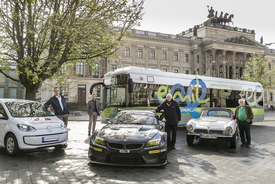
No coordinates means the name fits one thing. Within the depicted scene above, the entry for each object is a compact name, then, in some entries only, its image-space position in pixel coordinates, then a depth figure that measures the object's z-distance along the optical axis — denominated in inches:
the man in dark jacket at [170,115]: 347.3
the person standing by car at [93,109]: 474.9
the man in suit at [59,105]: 379.2
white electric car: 283.3
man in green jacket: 378.0
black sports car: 237.0
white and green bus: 514.3
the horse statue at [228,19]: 2395.4
